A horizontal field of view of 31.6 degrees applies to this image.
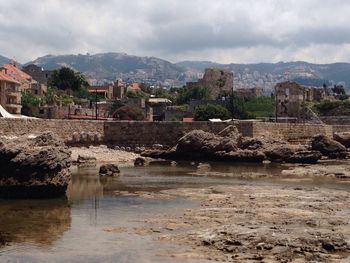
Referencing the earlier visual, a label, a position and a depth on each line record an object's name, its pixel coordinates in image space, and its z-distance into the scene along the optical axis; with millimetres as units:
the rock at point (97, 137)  52944
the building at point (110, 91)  139625
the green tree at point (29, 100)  87125
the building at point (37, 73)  150875
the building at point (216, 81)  152475
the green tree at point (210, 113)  90688
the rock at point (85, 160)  43128
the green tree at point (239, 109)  104544
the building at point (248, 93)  135625
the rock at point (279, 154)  47938
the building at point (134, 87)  153575
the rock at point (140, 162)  44125
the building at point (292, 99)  112412
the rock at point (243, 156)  48250
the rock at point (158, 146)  55475
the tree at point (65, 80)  127812
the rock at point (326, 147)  54750
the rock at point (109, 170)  35116
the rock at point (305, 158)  47250
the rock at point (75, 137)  50688
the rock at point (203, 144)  49125
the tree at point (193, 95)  134388
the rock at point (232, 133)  51925
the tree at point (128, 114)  93812
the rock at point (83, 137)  51331
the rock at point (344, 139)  64188
